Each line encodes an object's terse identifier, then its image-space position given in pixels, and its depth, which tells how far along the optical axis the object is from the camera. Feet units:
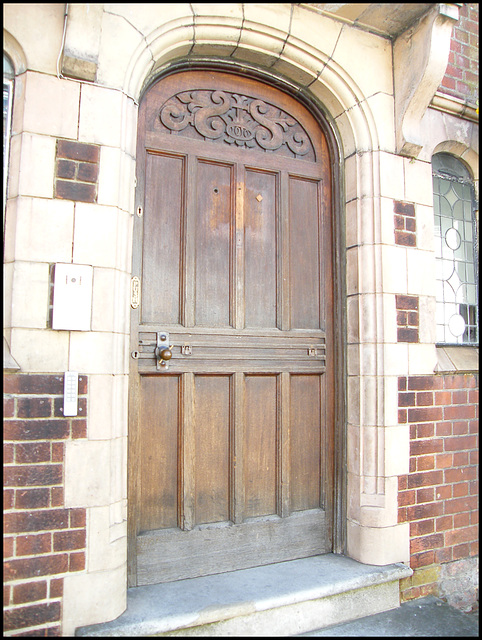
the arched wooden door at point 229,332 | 9.39
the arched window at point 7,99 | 8.16
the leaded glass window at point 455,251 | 12.07
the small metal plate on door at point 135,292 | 9.25
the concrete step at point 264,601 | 7.91
